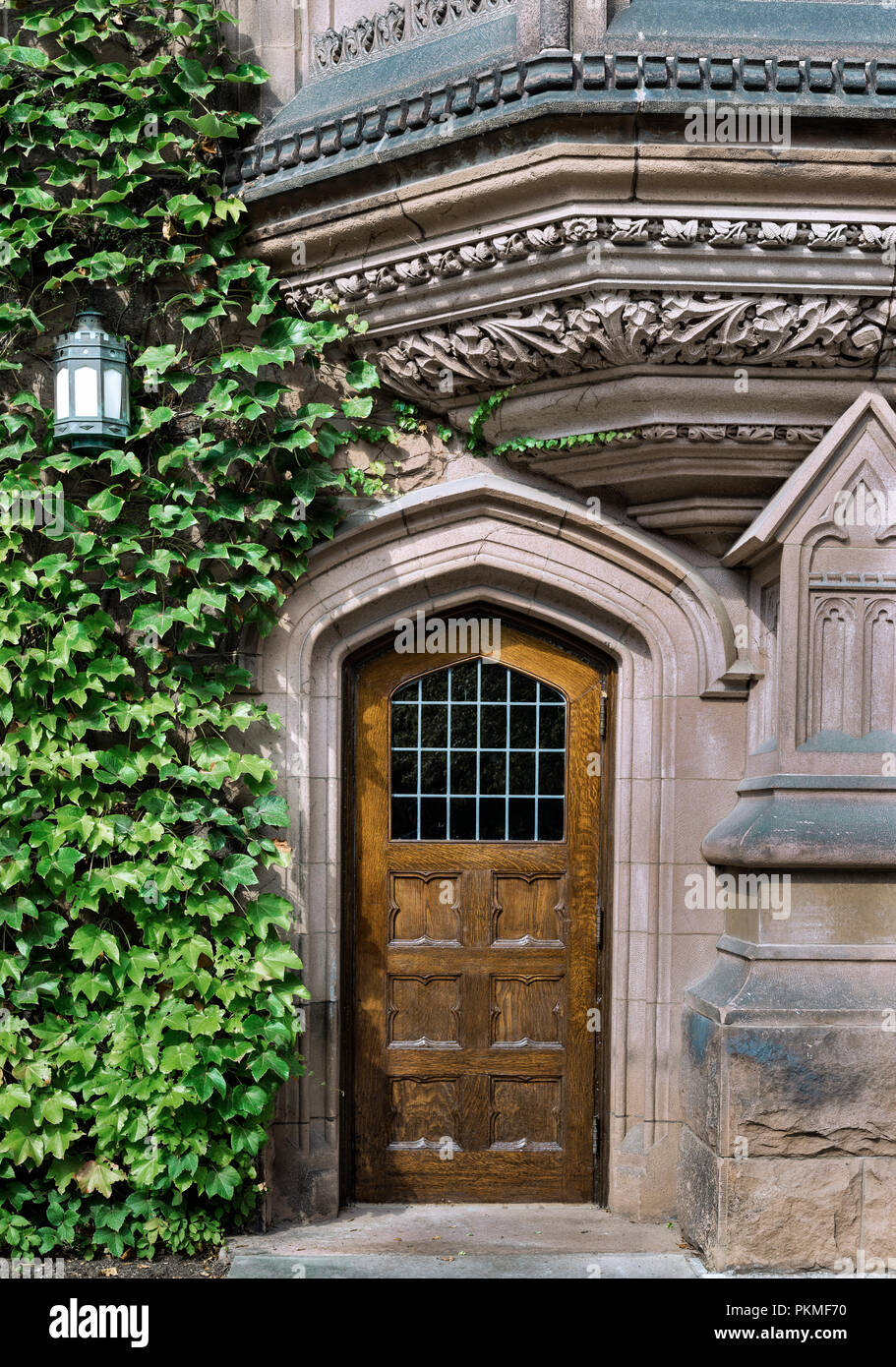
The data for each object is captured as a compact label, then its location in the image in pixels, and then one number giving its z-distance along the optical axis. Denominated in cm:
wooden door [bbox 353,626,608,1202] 513
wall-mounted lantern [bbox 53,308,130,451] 459
